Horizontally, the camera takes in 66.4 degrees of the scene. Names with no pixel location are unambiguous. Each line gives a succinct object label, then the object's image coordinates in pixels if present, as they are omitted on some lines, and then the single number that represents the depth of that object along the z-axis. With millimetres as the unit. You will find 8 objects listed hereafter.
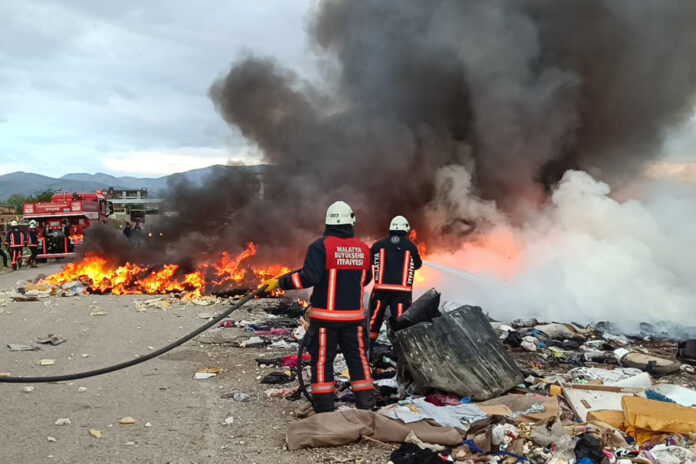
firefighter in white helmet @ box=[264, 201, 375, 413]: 4285
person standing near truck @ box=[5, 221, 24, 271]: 15883
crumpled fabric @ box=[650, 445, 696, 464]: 3258
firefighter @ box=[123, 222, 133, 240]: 16675
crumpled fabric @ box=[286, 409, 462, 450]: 3717
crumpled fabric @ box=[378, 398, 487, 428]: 3939
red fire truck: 18344
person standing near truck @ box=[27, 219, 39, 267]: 16531
